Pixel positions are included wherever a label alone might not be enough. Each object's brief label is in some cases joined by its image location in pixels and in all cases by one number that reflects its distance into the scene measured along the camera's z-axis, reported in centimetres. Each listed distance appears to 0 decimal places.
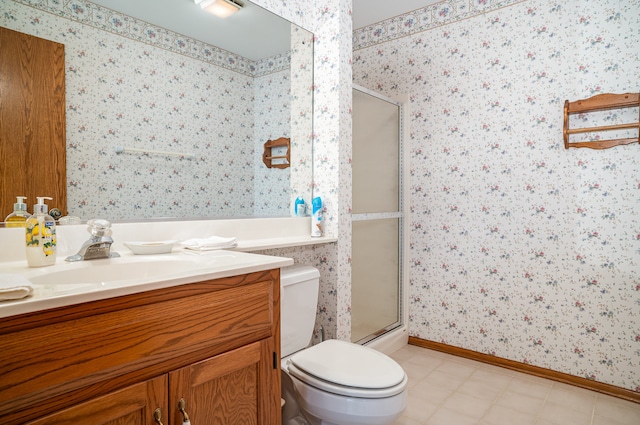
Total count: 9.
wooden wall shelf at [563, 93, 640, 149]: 196
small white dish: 125
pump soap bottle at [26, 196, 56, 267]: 100
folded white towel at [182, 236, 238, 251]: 137
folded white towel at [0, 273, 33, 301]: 64
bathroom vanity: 65
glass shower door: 244
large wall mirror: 131
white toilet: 123
